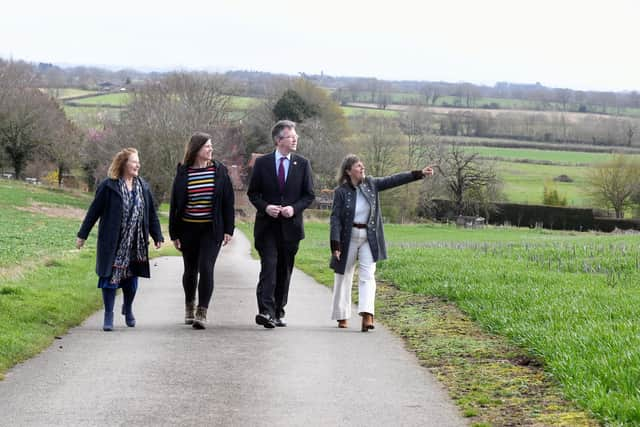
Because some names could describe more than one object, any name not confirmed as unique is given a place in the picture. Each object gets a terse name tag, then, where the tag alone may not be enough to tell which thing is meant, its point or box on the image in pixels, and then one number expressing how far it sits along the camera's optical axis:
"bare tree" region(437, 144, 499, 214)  80.38
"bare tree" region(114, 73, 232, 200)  63.50
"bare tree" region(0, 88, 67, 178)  76.88
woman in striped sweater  11.30
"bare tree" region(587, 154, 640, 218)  83.00
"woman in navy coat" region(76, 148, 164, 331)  11.06
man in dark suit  11.53
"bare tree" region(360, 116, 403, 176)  80.50
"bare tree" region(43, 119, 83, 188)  79.06
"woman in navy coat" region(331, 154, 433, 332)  11.49
